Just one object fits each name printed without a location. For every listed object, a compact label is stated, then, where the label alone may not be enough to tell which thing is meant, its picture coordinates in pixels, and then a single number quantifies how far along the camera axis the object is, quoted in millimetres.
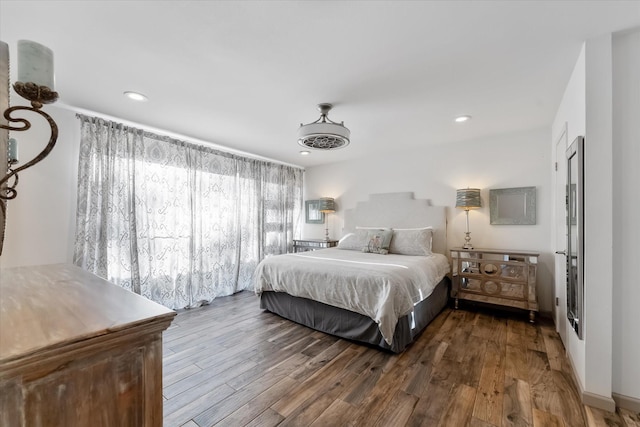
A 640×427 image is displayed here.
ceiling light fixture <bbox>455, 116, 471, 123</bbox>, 2988
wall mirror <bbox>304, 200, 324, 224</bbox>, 5400
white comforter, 2383
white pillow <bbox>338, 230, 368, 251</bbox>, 4137
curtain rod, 2803
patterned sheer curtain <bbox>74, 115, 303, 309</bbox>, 2891
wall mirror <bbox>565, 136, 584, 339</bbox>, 1805
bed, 2436
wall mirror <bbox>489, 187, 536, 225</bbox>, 3398
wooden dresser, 556
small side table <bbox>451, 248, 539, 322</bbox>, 3070
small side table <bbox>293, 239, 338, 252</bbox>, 4914
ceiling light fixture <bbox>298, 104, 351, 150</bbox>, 2508
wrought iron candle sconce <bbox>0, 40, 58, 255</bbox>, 800
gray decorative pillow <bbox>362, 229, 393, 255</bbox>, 3828
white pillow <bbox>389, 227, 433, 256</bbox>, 3670
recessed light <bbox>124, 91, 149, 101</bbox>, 2437
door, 2430
